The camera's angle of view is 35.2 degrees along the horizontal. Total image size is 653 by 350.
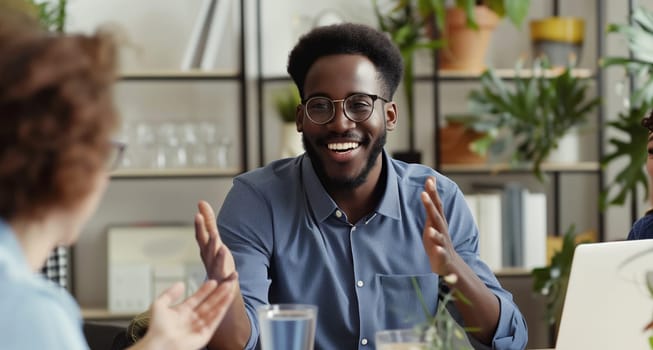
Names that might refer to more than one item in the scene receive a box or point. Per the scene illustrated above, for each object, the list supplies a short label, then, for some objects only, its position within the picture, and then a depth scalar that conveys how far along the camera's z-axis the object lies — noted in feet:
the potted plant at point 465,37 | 13.64
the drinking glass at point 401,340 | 4.20
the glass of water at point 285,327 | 4.43
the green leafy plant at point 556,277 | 12.56
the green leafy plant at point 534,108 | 13.26
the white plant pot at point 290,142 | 13.15
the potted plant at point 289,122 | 13.19
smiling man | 6.45
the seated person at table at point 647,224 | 6.98
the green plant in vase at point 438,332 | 4.12
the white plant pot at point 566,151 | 14.01
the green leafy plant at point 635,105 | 11.50
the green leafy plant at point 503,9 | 12.60
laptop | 5.10
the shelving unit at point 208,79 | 13.50
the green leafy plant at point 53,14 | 12.04
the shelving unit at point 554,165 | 13.88
